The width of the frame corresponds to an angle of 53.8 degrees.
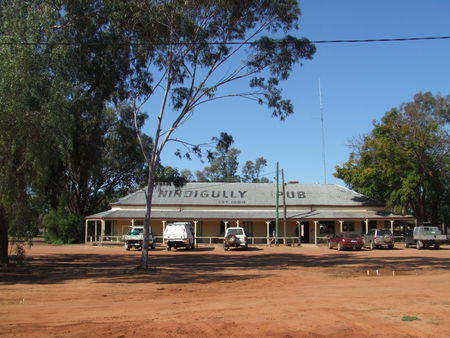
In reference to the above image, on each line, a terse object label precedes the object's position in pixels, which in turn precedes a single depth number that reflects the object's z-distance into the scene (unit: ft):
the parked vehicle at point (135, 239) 114.62
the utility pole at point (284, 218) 135.90
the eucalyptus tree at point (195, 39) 65.10
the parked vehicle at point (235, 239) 113.60
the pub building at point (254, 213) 142.51
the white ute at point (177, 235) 112.14
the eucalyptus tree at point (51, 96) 51.03
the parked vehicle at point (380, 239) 113.91
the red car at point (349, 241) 110.42
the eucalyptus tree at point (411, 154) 140.87
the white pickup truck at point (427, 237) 111.75
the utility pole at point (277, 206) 135.00
